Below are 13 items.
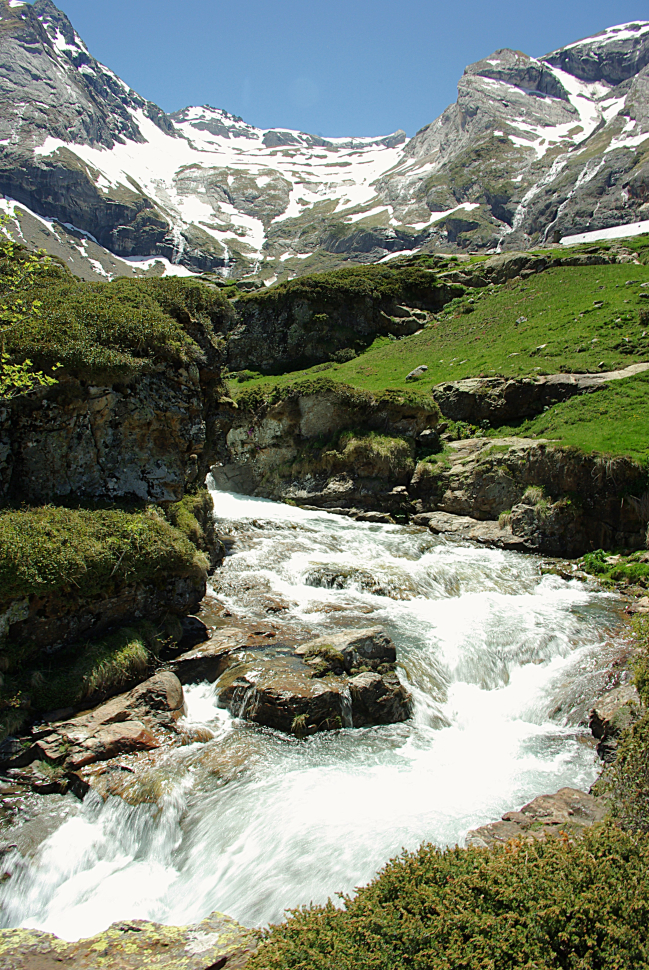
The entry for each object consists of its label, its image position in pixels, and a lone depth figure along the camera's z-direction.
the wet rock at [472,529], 21.73
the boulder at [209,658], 11.59
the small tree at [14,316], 10.49
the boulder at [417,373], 34.50
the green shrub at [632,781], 5.88
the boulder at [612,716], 8.95
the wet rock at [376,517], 26.06
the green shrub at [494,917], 4.01
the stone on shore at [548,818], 6.65
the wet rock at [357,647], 11.62
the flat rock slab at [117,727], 8.65
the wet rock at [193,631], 12.81
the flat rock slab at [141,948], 5.29
